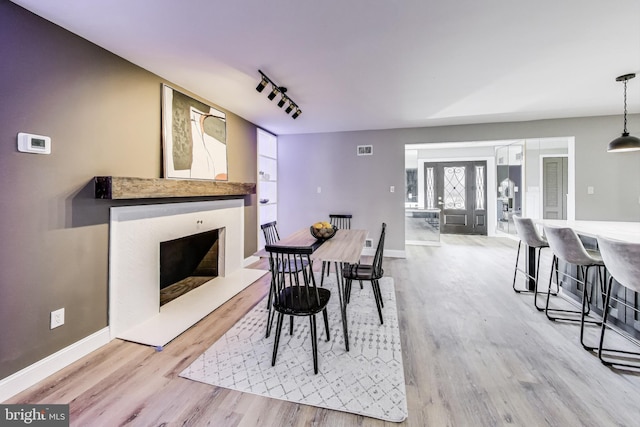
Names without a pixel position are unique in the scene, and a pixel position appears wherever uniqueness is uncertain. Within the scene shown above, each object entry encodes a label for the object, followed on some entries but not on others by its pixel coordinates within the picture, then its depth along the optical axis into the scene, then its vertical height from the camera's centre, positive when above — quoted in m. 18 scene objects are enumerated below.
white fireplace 2.24 -0.63
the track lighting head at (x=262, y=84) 2.61 +1.26
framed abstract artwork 2.75 +0.85
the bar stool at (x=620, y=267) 1.64 -0.36
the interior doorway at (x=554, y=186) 6.03 +0.59
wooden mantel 2.04 +0.21
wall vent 5.06 +1.17
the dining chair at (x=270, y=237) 2.24 -0.31
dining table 2.04 -0.32
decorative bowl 2.68 -0.22
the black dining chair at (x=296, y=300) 1.79 -0.65
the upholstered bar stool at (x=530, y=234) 2.87 -0.25
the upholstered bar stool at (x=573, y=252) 2.21 -0.35
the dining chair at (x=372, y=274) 2.45 -0.60
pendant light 2.91 +0.77
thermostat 1.68 +0.43
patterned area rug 1.58 -1.10
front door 7.03 +0.46
